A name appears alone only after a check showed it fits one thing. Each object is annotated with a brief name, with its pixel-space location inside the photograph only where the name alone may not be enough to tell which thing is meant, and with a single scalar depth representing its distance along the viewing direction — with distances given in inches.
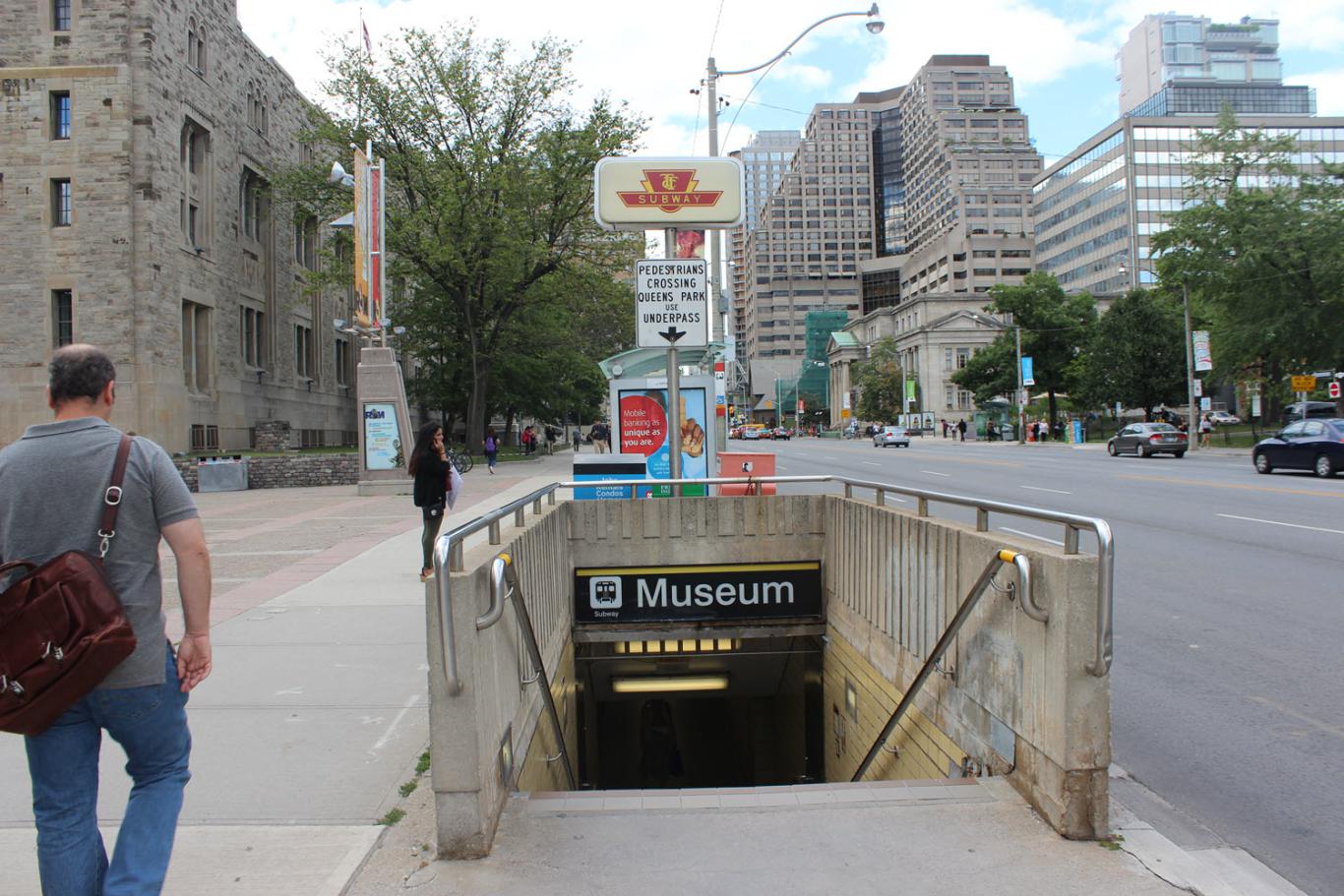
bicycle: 1264.9
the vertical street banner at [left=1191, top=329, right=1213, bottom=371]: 1668.3
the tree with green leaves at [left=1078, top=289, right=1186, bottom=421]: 2365.9
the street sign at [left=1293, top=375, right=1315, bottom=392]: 1518.2
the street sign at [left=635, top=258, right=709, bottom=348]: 393.4
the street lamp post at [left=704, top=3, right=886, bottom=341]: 835.8
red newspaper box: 609.6
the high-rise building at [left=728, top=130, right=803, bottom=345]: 6514.3
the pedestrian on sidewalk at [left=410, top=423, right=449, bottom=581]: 415.5
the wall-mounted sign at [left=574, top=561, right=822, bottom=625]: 385.1
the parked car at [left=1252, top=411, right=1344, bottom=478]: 918.4
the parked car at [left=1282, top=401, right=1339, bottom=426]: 1797.5
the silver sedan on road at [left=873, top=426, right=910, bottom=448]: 2276.1
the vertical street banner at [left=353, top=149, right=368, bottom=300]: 1075.3
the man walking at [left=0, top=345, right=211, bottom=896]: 115.5
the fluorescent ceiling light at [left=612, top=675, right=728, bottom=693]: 475.2
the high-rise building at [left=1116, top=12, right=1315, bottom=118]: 7509.8
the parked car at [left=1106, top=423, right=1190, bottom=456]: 1451.8
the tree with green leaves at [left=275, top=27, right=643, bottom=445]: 1460.4
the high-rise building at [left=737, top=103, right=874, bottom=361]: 7751.0
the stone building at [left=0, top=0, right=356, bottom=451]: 1305.4
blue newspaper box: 424.2
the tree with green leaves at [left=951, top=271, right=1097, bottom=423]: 2940.5
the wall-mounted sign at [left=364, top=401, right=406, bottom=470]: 1034.7
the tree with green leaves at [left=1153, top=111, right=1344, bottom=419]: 1510.8
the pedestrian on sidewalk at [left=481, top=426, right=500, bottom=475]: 1407.5
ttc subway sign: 427.5
